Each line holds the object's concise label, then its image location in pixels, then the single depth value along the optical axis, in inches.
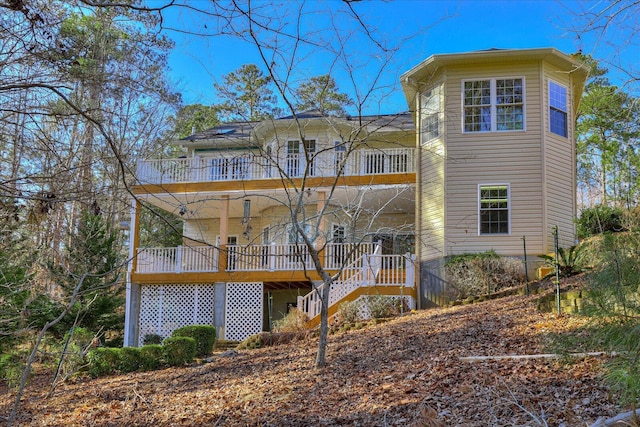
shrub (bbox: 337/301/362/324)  573.6
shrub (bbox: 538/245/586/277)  502.9
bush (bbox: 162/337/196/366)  515.8
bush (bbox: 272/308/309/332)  583.9
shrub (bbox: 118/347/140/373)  519.2
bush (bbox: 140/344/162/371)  516.1
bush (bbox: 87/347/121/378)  518.3
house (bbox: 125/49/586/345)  614.5
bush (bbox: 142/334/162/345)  675.4
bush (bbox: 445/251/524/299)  572.4
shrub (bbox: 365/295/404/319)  575.2
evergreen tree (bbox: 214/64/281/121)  1194.6
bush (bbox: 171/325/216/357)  565.3
